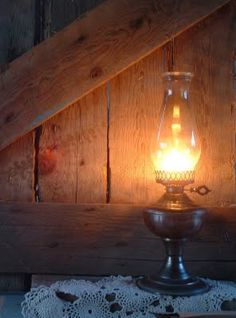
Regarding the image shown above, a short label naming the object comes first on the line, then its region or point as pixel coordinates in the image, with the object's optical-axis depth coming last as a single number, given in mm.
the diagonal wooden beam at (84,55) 1318
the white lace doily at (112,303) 1092
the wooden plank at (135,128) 1385
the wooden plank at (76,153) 1385
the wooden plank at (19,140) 1376
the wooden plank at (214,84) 1399
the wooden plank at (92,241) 1349
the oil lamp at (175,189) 1147
